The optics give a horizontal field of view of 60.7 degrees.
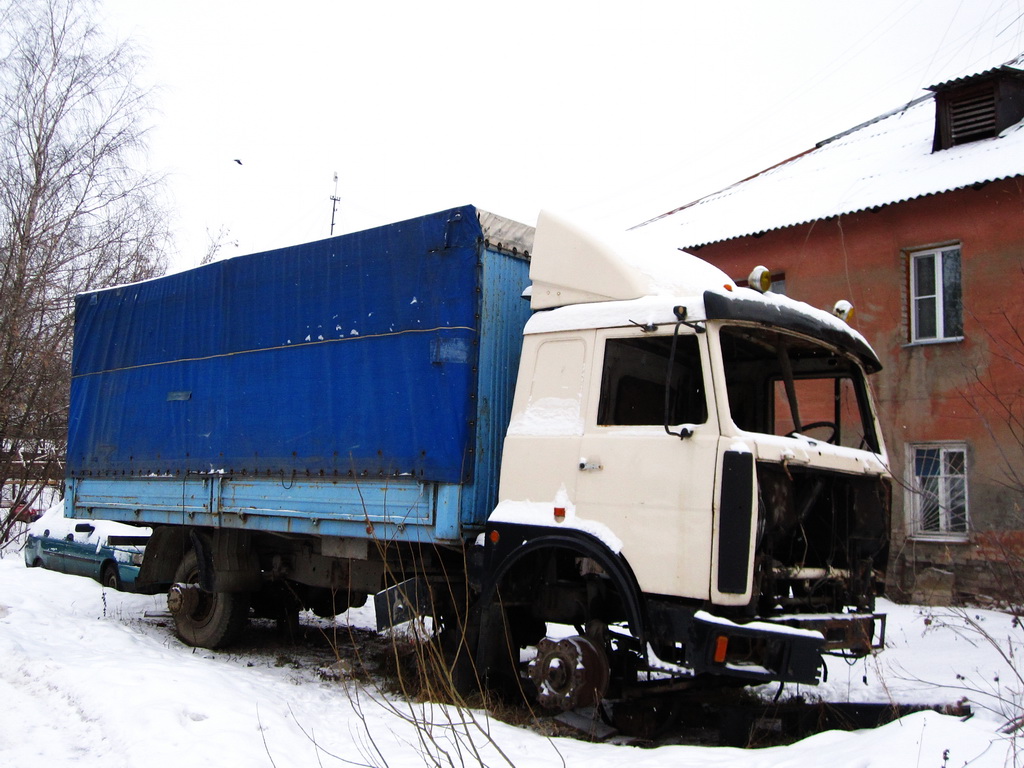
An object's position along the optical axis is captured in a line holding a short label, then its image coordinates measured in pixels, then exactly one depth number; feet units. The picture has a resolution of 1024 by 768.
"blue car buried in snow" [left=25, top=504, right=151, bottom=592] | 35.19
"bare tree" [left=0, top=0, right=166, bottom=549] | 53.67
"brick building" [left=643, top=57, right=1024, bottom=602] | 37.63
